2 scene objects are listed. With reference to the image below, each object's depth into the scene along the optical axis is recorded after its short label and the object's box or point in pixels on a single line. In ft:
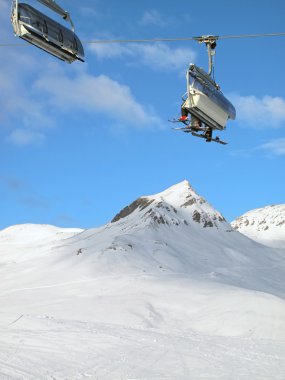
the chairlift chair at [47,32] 41.83
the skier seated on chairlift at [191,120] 56.49
